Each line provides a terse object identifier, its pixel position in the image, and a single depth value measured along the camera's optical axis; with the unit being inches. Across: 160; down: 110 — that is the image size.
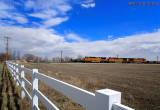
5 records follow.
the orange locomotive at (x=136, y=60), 3528.5
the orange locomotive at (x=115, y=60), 3390.7
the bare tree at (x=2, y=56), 3072.8
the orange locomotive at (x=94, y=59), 3112.7
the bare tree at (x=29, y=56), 4392.2
